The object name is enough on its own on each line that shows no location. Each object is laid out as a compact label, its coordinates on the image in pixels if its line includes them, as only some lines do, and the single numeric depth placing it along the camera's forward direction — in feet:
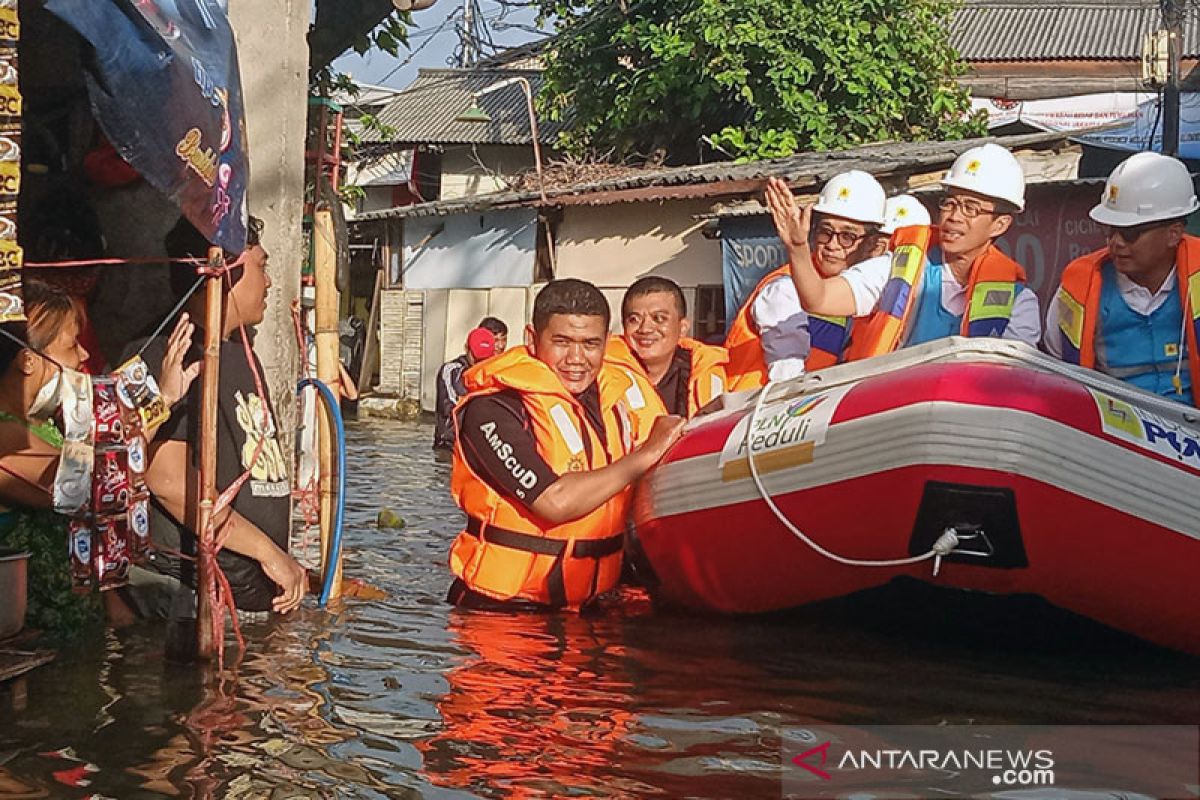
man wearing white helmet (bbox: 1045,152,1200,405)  18.79
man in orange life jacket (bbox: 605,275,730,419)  22.40
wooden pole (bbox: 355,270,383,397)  80.02
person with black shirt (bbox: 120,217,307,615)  17.97
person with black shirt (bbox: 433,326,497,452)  46.65
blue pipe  19.54
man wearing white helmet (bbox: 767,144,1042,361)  20.20
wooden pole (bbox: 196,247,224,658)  16.07
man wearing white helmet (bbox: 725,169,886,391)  21.98
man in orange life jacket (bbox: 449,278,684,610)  19.53
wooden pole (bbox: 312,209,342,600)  20.88
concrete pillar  20.48
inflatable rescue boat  16.26
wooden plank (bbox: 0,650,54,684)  15.23
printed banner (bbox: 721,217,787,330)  51.39
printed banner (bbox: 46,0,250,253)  14.71
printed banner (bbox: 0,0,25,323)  14.06
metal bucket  15.87
